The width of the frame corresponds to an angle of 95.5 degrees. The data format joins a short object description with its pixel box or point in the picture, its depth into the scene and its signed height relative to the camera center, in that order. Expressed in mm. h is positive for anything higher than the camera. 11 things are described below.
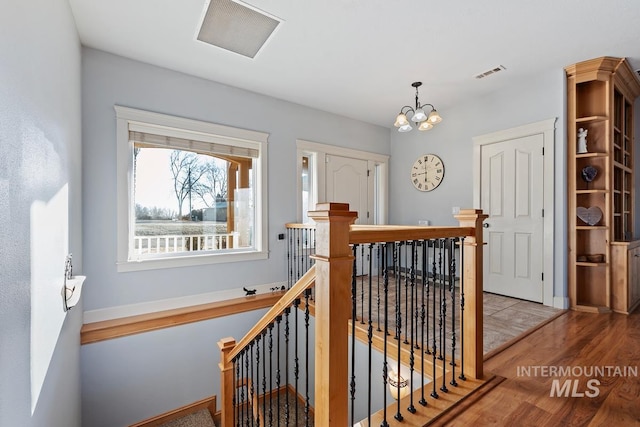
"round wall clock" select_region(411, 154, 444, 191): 4547 +677
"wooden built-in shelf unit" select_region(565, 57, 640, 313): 3090 +195
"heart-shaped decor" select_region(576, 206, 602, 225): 3150 -5
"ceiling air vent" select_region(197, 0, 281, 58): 2363 +1661
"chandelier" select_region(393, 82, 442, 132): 3295 +1112
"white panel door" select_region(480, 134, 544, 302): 3457 -16
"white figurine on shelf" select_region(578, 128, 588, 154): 3176 +789
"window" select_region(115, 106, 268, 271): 3133 +275
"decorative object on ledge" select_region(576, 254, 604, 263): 3183 -491
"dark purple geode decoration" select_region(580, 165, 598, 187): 3164 +443
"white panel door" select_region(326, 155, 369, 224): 4645 +525
